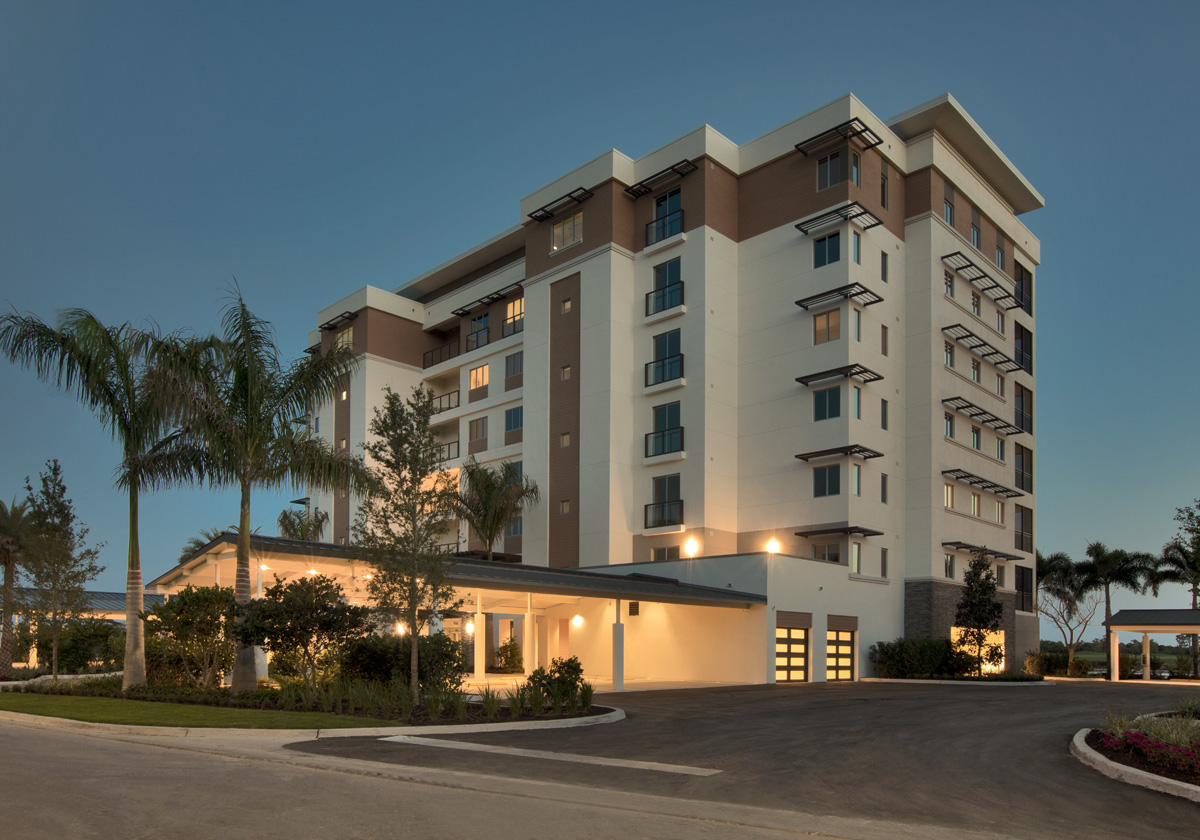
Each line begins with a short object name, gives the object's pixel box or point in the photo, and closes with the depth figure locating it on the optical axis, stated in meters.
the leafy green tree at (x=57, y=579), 28.11
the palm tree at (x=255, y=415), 23.09
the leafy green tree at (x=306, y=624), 20.77
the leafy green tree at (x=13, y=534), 38.06
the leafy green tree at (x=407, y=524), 19.83
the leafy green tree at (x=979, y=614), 39.22
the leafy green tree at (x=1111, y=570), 57.22
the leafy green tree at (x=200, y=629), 22.78
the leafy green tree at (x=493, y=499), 44.06
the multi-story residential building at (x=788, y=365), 39.88
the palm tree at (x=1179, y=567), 52.00
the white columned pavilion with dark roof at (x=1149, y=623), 39.12
